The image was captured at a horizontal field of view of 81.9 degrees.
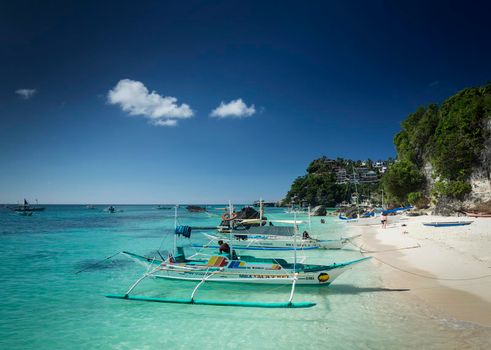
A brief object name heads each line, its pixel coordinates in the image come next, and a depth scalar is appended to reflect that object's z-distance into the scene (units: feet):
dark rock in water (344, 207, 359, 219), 202.16
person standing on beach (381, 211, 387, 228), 119.48
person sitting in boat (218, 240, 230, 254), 50.37
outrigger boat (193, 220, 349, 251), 76.23
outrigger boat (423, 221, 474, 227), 89.86
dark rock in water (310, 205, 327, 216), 255.91
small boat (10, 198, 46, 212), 267.22
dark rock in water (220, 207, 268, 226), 150.10
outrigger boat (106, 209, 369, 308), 38.06
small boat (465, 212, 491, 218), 105.68
